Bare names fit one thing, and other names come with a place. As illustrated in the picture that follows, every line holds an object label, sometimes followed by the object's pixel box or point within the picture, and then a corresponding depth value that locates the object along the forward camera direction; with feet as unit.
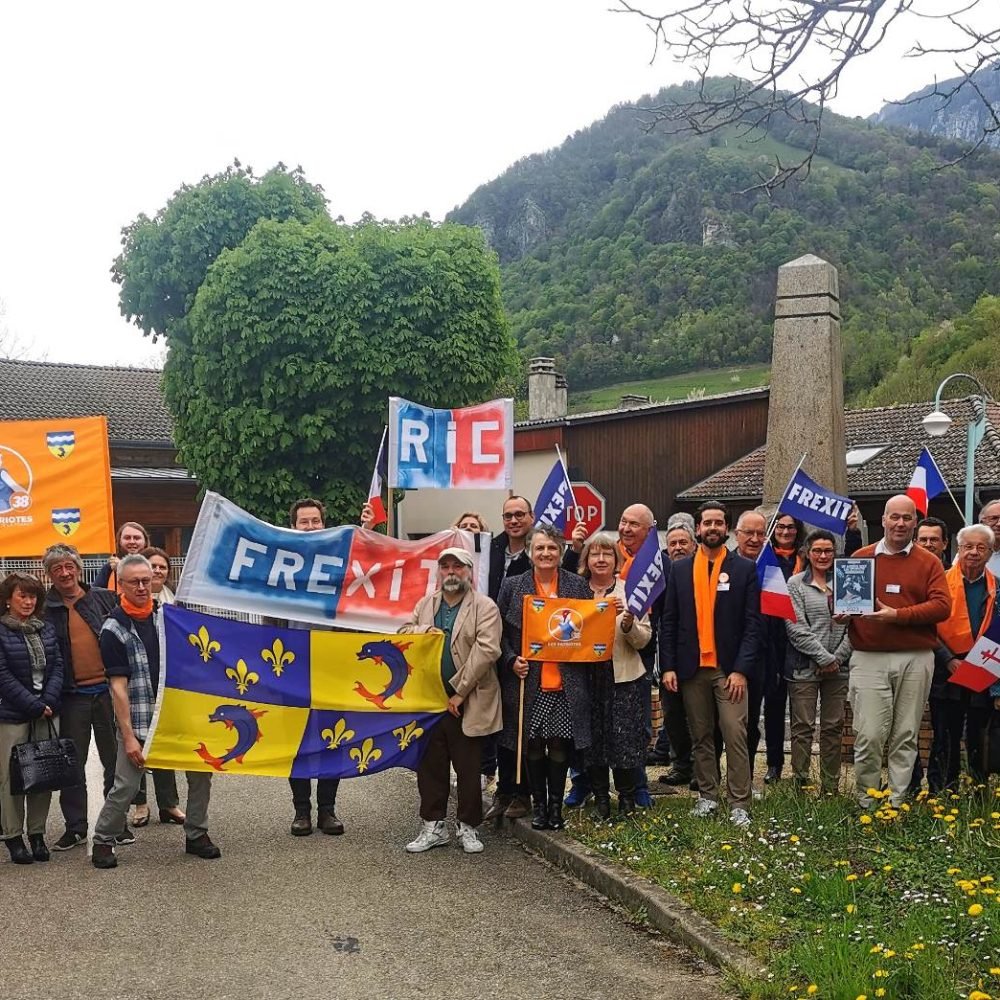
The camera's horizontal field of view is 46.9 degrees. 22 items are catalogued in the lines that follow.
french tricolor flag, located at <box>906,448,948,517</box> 34.65
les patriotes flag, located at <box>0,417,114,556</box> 35.99
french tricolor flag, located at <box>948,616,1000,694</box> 23.30
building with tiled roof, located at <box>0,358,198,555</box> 101.35
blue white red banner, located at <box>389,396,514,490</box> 34.37
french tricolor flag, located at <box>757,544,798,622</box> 25.04
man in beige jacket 23.73
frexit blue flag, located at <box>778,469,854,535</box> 29.78
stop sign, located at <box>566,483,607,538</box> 35.45
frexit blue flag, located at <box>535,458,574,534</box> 35.12
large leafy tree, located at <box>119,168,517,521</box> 79.66
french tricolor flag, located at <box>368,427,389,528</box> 36.52
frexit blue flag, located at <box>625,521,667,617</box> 24.43
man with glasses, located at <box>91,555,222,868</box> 22.90
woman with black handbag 23.36
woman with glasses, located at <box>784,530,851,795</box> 25.96
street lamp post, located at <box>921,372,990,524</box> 56.85
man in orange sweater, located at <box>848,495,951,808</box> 23.11
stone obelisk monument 33.19
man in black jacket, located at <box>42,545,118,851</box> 24.64
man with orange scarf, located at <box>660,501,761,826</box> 23.91
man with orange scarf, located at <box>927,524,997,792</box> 24.17
